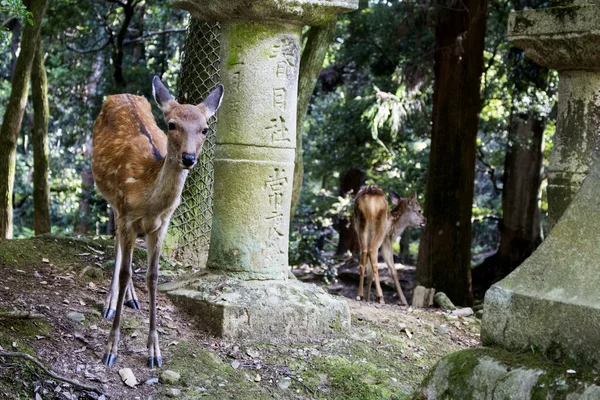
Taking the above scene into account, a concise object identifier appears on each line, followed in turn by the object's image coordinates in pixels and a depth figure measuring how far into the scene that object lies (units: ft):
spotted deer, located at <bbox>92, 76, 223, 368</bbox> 17.08
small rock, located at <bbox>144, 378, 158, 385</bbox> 16.64
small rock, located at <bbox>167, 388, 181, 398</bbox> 16.30
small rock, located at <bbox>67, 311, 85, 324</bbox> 18.70
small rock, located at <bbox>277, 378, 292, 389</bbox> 17.84
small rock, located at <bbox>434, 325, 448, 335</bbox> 25.29
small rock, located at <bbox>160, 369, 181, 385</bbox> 16.79
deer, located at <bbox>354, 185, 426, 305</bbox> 33.68
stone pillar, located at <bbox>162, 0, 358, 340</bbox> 20.52
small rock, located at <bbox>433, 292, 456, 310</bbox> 30.89
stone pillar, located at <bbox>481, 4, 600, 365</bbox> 10.93
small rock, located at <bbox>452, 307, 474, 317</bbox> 29.07
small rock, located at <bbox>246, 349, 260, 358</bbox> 19.02
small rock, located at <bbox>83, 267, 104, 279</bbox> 22.40
